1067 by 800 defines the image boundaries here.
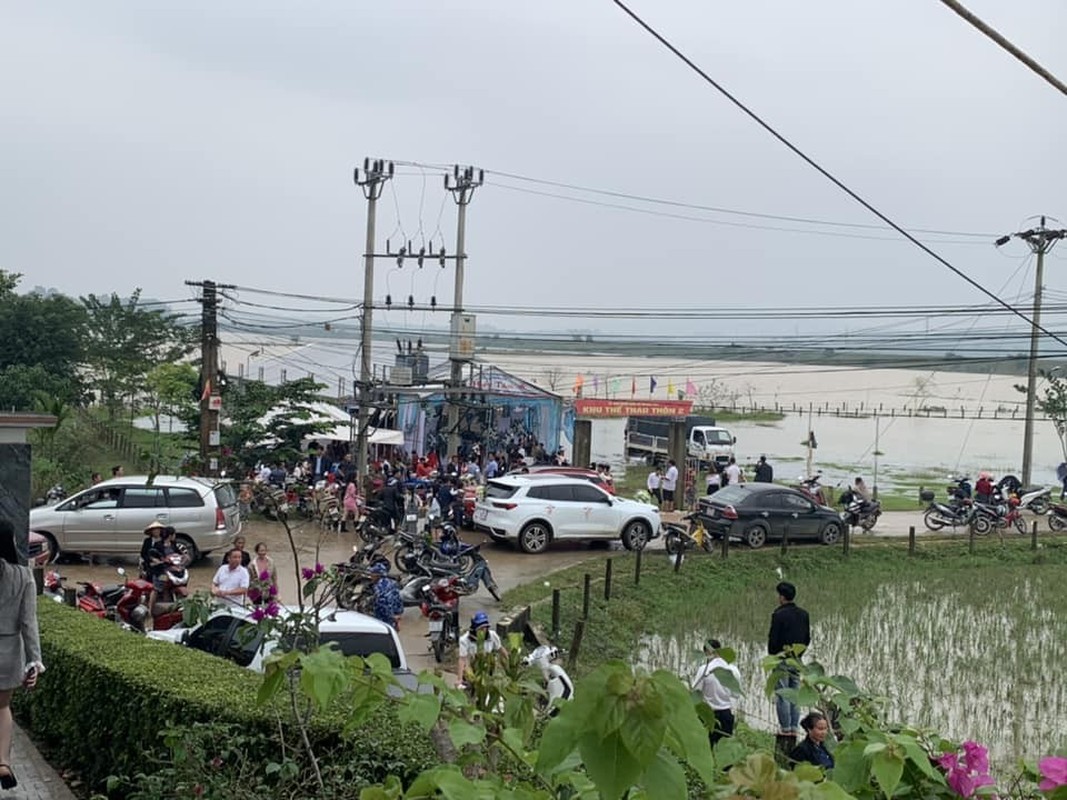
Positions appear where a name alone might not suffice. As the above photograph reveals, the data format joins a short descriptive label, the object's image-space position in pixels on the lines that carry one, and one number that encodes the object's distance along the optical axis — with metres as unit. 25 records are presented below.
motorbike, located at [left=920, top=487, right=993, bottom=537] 23.44
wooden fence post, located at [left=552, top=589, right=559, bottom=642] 13.93
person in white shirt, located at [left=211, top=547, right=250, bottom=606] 12.02
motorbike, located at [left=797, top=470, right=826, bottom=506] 25.12
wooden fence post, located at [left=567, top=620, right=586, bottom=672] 12.24
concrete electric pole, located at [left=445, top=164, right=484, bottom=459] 29.08
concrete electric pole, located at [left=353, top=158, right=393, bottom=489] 26.05
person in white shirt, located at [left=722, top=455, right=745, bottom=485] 25.41
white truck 36.34
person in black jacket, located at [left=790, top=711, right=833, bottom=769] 7.34
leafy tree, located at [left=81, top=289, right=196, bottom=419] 41.41
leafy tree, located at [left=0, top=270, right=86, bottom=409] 35.09
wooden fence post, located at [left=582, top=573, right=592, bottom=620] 14.60
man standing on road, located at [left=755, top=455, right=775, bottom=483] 25.53
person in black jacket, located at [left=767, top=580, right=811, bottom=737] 9.91
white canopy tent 25.80
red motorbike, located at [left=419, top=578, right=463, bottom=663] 12.80
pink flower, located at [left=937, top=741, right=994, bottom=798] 3.07
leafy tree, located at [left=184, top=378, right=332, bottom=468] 23.86
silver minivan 16.58
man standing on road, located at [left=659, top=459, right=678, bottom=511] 25.22
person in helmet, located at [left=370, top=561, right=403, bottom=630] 13.19
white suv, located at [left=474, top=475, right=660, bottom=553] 19.41
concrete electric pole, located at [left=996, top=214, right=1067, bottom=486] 28.56
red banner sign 35.03
